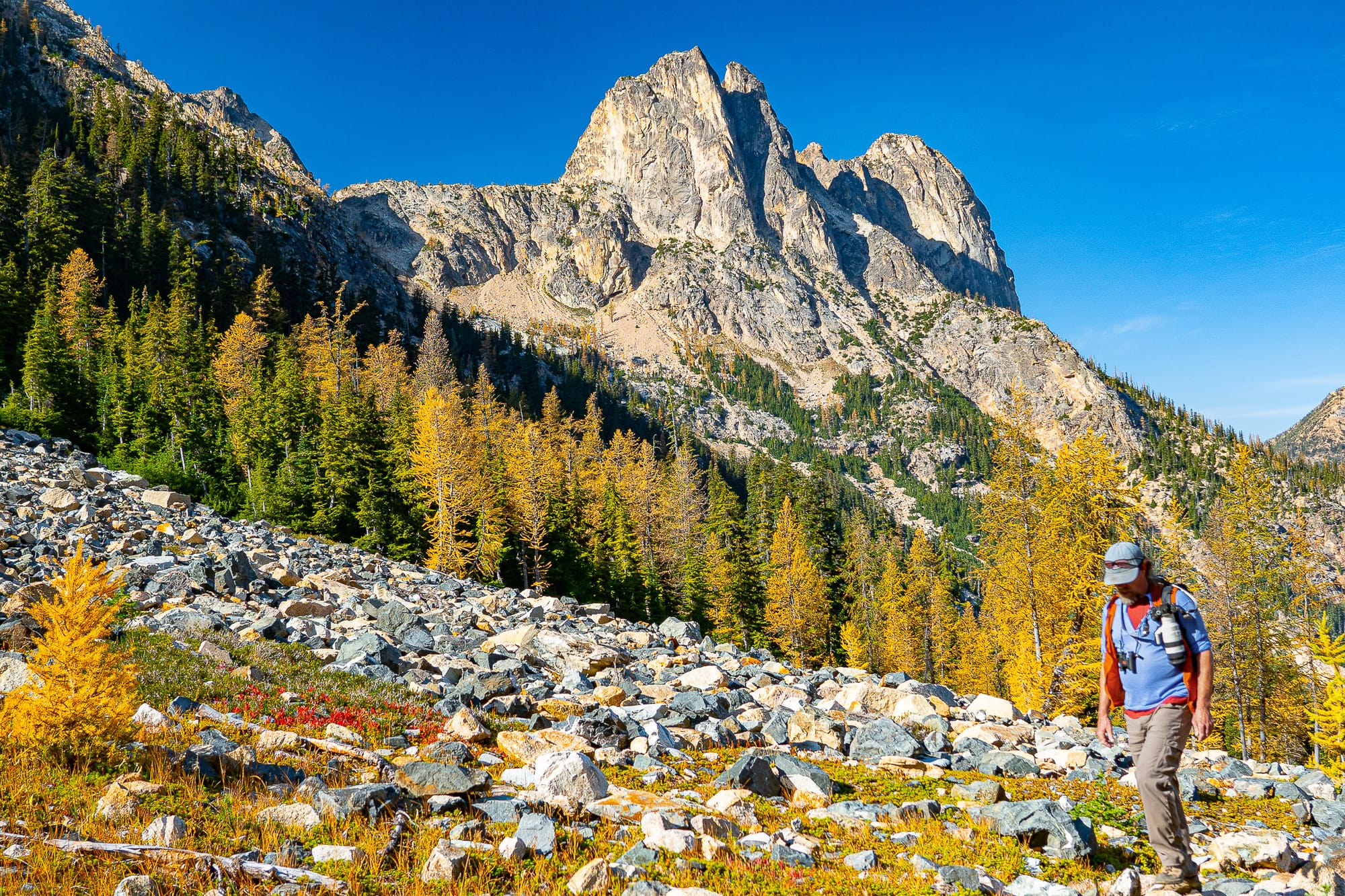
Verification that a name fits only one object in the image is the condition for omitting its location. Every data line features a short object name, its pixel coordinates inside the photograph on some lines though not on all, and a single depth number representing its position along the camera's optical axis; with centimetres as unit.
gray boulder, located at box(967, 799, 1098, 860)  639
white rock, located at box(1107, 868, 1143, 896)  549
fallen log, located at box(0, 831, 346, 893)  448
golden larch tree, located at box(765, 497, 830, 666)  4500
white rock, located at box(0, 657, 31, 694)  758
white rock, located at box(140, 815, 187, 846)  484
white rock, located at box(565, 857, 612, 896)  488
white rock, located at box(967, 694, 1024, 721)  1515
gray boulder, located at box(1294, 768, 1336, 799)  1071
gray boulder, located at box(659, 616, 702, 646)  2438
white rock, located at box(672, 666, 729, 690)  1554
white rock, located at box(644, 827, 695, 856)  586
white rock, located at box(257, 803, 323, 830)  559
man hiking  588
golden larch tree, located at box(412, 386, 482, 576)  3478
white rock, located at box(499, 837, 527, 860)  532
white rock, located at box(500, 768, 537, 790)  745
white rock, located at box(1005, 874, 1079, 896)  541
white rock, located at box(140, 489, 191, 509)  2570
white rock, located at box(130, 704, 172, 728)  764
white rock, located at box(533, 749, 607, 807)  714
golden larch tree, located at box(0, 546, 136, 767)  622
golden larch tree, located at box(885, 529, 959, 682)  5212
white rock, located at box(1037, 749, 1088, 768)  1126
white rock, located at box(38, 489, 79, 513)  2038
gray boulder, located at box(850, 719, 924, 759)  1094
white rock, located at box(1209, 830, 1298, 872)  630
